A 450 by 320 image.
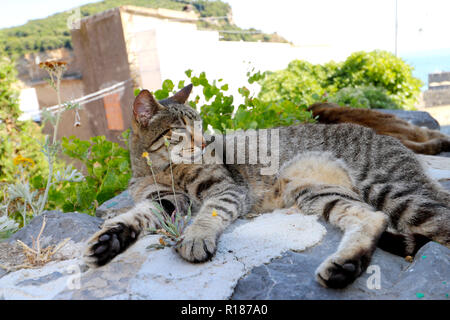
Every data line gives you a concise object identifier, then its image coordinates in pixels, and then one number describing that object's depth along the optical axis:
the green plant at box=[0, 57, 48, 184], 4.62
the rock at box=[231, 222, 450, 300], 1.26
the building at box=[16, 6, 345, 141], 5.27
